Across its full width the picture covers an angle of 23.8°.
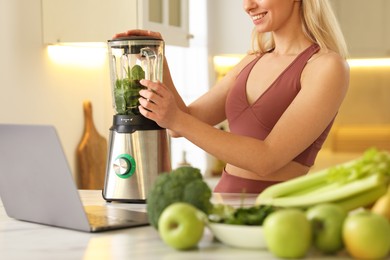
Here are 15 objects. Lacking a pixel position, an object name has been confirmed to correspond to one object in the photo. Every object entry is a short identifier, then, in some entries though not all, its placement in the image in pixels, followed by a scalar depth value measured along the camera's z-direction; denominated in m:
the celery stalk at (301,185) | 1.68
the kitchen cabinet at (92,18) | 3.71
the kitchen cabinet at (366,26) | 5.52
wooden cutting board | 3.94
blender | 2.15
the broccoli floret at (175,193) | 1.67
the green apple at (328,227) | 1.53
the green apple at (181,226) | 1.56
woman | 2.37
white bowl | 1.58
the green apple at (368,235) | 1.48
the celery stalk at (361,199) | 1.65
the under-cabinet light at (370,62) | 5.84
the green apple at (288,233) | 1.49
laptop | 1.75
